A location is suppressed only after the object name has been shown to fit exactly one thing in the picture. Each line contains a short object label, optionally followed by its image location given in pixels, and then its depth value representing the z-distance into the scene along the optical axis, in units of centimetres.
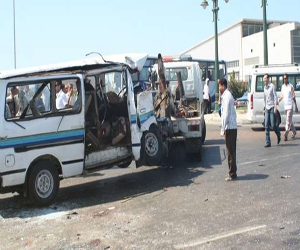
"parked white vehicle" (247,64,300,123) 1628
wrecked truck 1012
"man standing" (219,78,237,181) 823
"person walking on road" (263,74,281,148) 1185
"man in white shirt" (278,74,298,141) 1314
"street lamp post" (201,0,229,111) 2437
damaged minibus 681
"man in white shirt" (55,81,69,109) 744
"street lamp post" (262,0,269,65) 2050
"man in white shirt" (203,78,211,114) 2009
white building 5188
